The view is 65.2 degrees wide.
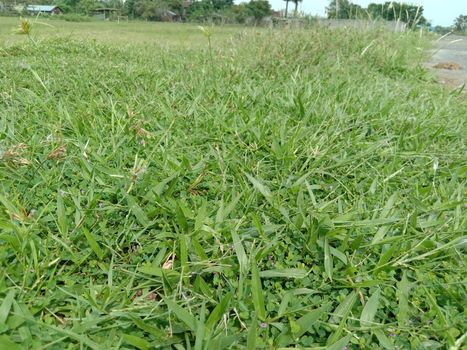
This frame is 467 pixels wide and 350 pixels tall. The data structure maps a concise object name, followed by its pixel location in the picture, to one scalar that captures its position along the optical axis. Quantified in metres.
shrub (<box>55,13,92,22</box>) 27.94
